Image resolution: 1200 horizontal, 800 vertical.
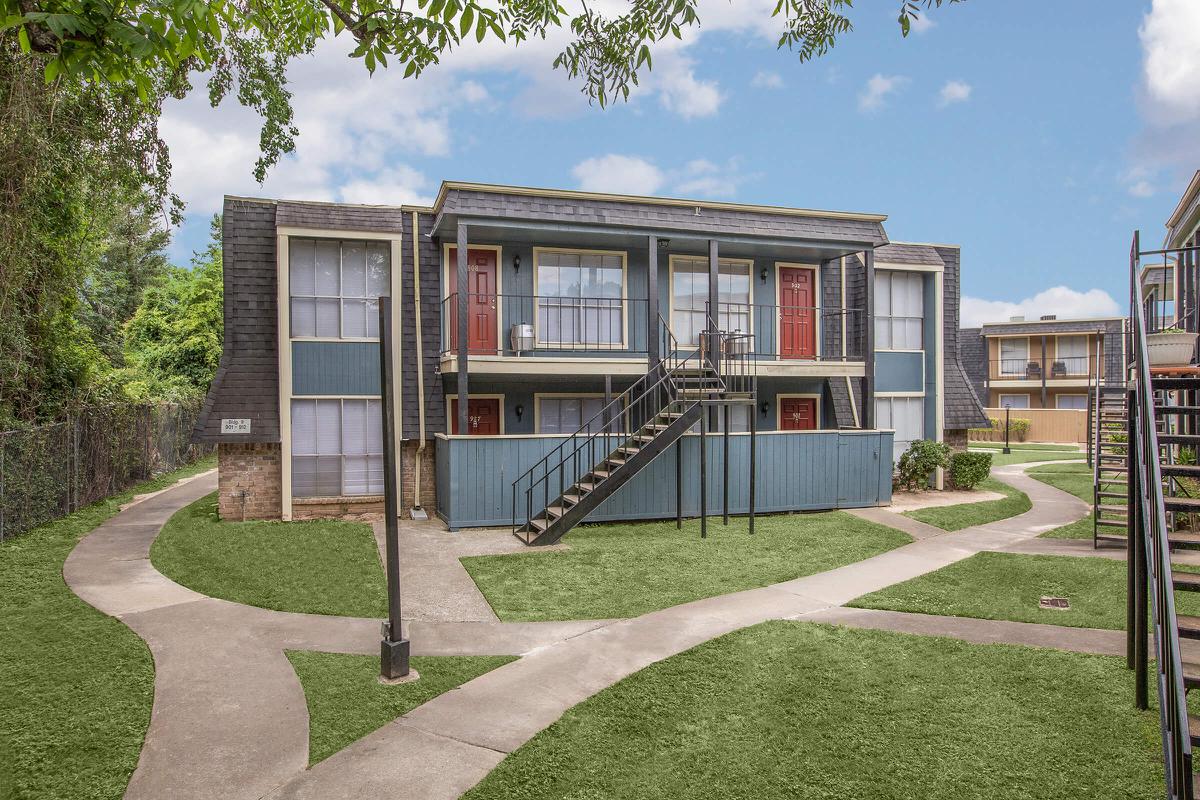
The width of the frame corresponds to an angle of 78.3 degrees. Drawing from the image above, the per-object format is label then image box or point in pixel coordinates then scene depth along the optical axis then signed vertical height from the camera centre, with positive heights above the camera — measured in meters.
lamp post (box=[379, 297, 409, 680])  6.28 -1.04
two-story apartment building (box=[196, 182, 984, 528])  13.50 +1.35
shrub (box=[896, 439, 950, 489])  17.27 -1.37
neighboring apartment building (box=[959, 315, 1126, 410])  40.41 +2.43
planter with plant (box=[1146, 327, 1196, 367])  8.20 +0.61
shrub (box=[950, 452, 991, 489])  17.62 -1.59
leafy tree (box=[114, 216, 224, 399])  29.92 +3.08
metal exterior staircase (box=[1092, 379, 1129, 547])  11.71 -1.44
